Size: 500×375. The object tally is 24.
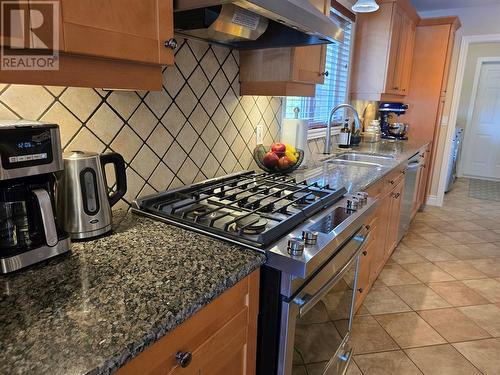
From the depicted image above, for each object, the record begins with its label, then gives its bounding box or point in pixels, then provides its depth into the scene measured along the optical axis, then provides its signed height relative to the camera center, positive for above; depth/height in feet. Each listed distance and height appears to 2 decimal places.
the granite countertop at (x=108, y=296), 1.92 -1.34
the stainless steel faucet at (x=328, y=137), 8.26 -0.51
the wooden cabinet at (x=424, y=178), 13.43 -2.28
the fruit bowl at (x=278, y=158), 6.22 -0.79
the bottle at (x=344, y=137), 10.20 -0.56
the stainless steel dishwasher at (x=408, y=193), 9.93 -2.17
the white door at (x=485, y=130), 19.52 -0.30
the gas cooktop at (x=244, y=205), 3.56 -1.15
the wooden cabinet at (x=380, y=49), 10.66 +2.26
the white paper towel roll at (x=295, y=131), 7.32 -0.34
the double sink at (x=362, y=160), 8.27 -1.05
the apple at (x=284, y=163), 6.21 -0.86
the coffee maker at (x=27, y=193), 2.55 -0.73
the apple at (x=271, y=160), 6.20 -0.81
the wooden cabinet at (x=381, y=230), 6.71 -2.47
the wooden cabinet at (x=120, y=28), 2.32 +0.56
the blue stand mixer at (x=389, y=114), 13.50 +0.27
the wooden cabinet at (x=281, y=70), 5.35 +0.72
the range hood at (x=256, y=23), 3.46 +1.05
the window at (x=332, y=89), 9.26 +0.82
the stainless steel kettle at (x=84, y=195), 3.18 -0.86
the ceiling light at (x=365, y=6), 7.55 +2.50
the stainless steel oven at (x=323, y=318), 3.50 -2.42
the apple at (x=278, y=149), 6.30 -0.63
